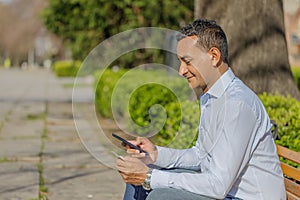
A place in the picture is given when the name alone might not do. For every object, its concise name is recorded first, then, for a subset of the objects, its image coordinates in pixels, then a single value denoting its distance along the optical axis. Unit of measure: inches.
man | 106.4
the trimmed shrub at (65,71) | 1966.2
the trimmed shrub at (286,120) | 204.4
